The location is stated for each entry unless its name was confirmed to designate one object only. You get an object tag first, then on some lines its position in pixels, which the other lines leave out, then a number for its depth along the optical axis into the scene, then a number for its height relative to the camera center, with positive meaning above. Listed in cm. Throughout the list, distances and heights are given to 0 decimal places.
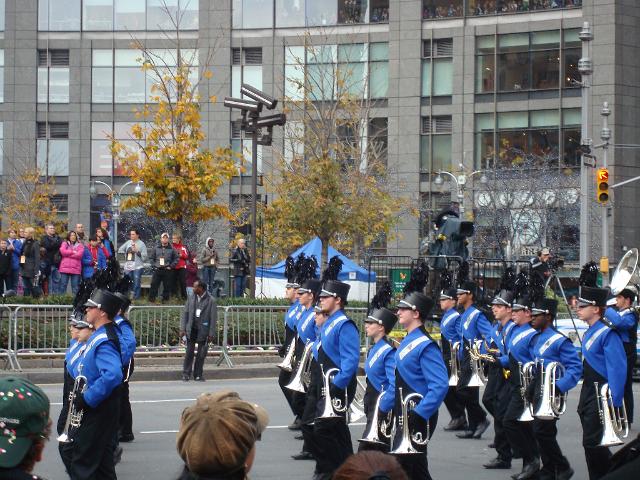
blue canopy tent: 3175 -55
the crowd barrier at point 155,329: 2080 -137
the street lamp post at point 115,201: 4662 +215
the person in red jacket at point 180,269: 2589 -29
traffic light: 2899 +178
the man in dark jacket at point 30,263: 2515 -19
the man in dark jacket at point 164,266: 2555 -23
